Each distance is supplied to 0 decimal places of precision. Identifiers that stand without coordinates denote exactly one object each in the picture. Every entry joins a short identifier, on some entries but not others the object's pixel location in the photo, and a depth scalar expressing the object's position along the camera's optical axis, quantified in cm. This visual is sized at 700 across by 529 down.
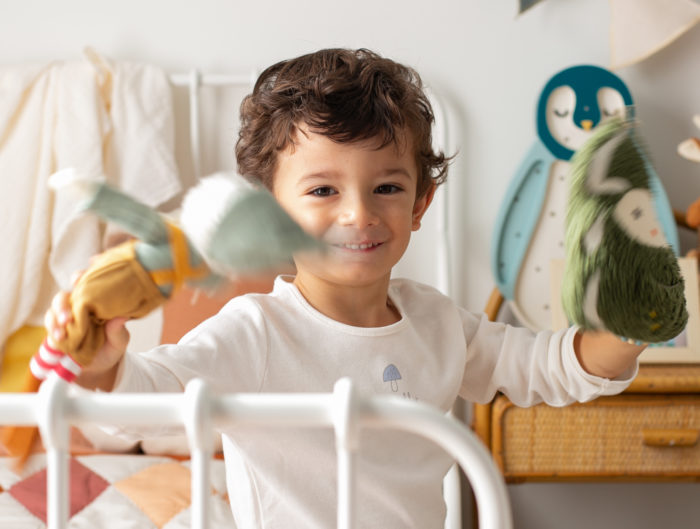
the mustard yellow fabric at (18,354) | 159
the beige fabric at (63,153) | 164
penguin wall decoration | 176
